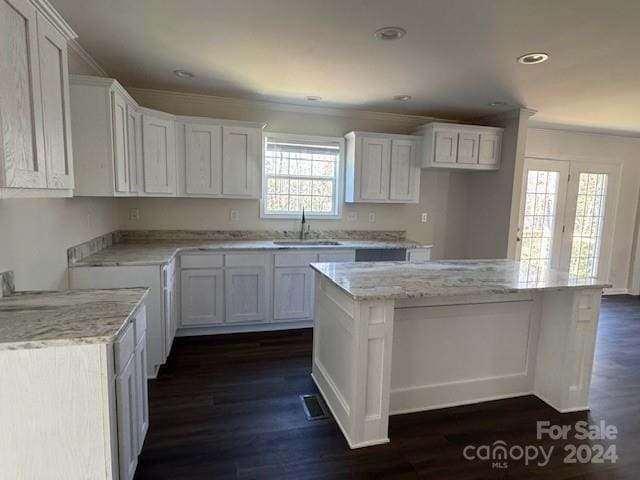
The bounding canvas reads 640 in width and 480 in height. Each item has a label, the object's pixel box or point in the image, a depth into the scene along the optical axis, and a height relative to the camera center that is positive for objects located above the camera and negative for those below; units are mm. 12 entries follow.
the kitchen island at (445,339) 2033 -864
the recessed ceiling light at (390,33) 2230 +1071
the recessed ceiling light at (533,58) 2539 +1079
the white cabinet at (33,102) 1245 +354
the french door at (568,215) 5164 -76
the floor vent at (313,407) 2324 -1369
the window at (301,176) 4197 +293
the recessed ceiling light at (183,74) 3111 +1075
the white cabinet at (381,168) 4152 +418
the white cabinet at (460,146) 4117 +690
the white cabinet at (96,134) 2357 +401
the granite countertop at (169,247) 2676 -477
